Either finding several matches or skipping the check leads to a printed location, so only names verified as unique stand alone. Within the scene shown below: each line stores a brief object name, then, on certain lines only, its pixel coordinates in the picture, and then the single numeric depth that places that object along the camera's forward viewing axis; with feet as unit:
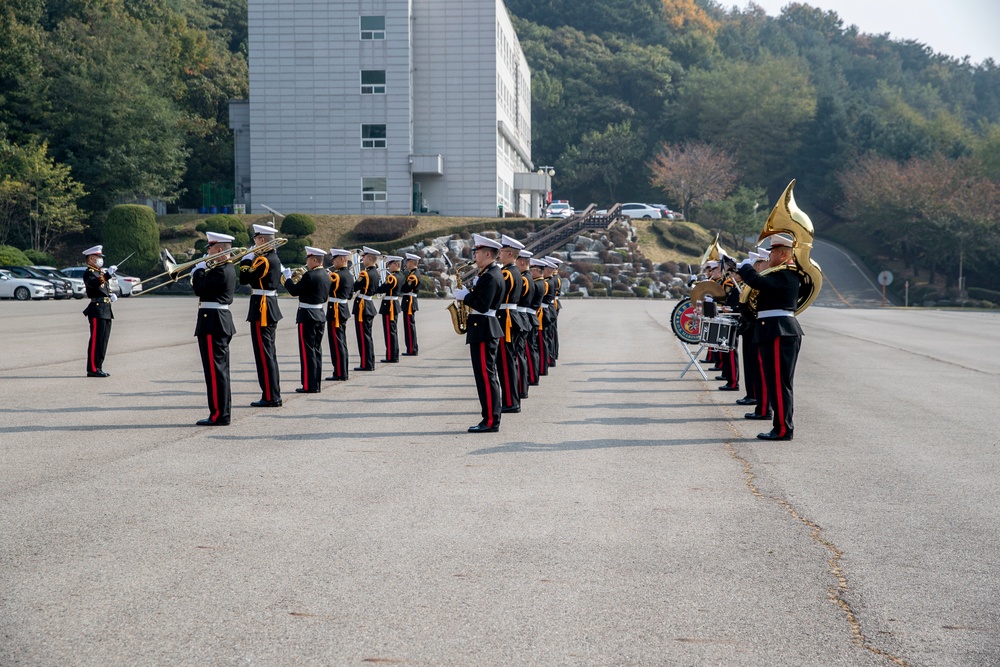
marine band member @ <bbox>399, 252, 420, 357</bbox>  59.98
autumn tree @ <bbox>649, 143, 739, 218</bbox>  241.35
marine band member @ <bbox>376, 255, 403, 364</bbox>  57.26
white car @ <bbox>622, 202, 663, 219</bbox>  232.32
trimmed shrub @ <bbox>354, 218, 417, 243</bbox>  184.55
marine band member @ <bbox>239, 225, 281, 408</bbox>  38.09
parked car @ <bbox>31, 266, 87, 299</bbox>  146.41
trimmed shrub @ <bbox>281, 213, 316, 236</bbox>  179.73
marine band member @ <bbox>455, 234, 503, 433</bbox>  33.73
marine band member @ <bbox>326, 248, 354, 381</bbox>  47.60
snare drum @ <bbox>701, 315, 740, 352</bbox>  44.21
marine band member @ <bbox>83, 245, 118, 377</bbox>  48.57
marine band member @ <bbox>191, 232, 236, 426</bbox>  33.96
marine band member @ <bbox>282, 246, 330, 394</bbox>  42.88
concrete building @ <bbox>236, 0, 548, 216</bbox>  196.65
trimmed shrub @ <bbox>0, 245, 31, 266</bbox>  164.14
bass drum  51.03
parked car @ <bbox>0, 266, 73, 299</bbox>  143.33
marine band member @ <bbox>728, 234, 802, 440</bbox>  32.48
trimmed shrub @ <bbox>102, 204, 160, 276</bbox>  174.50
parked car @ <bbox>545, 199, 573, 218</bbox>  239.71
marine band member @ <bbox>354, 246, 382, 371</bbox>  52.65
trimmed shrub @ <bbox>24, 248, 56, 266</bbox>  173.27
